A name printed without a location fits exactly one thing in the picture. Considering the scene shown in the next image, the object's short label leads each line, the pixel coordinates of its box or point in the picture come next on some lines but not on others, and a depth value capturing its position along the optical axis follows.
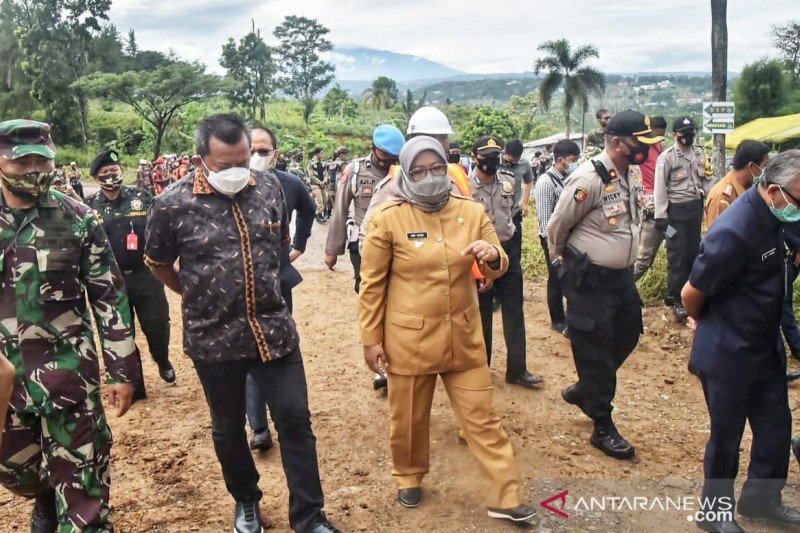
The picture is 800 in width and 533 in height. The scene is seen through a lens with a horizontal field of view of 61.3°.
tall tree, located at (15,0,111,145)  43.94
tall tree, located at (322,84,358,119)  49.66
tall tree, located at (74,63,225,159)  33.41
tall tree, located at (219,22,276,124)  51.03
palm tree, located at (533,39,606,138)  43.75
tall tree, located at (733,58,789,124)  43.41
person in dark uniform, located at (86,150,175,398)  5.10
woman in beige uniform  3.33
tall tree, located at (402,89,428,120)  52.89
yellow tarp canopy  29.16
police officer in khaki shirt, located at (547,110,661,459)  4.09
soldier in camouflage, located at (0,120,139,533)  2.73
